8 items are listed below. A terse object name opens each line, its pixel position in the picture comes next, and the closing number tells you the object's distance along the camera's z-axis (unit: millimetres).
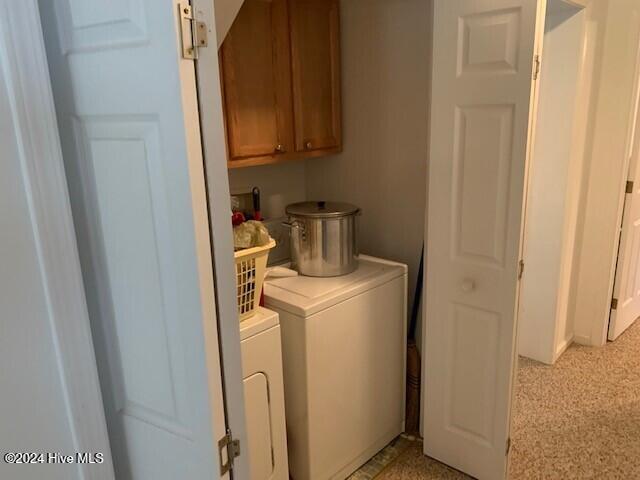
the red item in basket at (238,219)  1830
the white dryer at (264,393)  1712
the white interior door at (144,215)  786
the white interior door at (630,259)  2996
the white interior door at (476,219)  1726
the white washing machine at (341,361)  1906
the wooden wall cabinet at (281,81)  1988
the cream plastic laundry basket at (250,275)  1660
